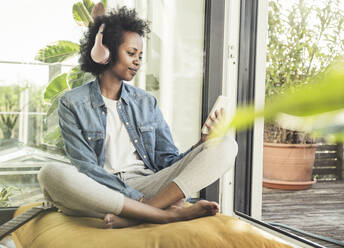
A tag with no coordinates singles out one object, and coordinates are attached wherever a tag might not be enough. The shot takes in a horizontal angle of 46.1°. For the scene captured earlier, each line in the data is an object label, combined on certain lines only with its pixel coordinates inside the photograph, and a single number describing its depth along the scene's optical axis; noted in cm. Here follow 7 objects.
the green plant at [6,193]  212
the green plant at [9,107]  209
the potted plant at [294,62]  216
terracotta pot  275
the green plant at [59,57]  217
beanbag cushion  127
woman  148
